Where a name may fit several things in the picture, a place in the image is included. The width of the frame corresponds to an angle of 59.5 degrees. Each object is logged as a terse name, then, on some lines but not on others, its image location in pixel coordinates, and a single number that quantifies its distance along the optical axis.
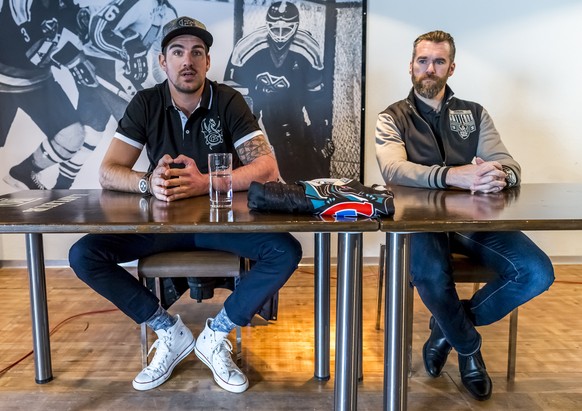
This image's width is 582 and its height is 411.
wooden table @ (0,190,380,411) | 1.19
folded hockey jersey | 1.28
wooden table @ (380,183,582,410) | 1.20
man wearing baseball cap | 1.66
